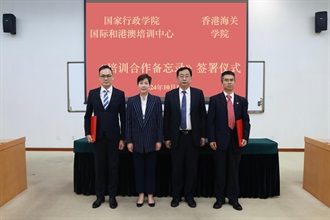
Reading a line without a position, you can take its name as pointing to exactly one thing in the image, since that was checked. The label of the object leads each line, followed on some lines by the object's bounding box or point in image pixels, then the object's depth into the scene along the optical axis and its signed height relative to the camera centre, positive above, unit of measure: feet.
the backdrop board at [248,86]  16.92 +0.90
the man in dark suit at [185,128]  8.03 -0.91
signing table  9.09 -2.60
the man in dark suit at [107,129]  8.11 -0.97
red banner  15.96 +3.77
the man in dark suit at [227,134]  7.94 -1.09
